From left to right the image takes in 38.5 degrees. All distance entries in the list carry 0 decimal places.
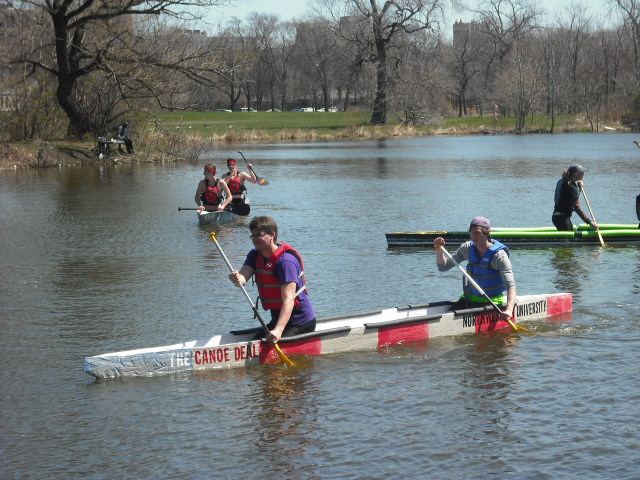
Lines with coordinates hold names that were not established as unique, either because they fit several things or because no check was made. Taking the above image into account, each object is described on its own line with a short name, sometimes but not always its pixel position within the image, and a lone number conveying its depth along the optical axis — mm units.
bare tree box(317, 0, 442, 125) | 71938
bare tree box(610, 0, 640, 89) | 84875
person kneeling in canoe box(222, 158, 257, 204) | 22422
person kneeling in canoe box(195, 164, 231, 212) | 22031
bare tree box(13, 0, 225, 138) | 39638
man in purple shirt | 9609
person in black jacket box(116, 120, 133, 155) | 42969
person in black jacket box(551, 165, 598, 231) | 17219
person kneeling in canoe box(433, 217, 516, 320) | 10992
